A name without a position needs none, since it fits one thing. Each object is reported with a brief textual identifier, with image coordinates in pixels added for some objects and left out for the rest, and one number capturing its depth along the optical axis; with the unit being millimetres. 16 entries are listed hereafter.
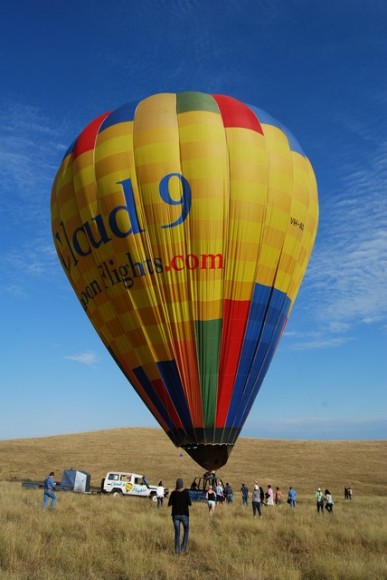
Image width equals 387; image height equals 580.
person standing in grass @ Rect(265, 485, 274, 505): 25141
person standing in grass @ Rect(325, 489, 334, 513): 23484
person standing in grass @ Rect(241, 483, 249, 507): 27197
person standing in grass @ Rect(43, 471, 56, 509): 18256
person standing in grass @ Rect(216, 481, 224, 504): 23753
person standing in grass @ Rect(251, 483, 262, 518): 20141
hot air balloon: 19766
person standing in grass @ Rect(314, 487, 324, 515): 23422
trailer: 31031
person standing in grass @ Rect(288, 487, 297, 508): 26422
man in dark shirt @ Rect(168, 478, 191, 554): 10922
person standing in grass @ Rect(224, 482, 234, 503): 28094
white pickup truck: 29391
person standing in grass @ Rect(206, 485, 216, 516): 19719
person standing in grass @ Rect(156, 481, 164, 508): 23875
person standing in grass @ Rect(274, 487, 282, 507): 27766
